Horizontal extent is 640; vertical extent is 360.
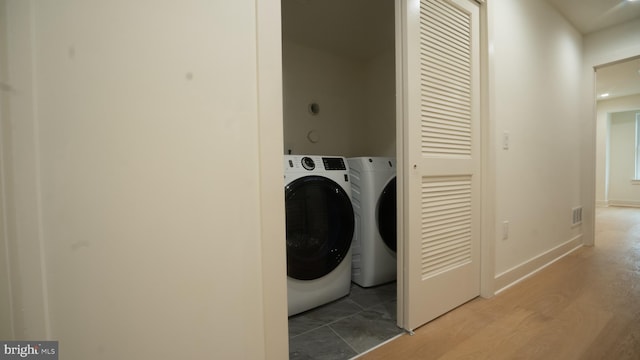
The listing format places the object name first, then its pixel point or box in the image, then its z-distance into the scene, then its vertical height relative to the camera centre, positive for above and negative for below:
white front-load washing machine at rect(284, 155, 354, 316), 1.30 -0.34
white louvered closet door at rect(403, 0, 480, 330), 1.17 +0.06
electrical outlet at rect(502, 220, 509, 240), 1.60 -0.41
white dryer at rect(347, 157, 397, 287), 1.65 -0.34
